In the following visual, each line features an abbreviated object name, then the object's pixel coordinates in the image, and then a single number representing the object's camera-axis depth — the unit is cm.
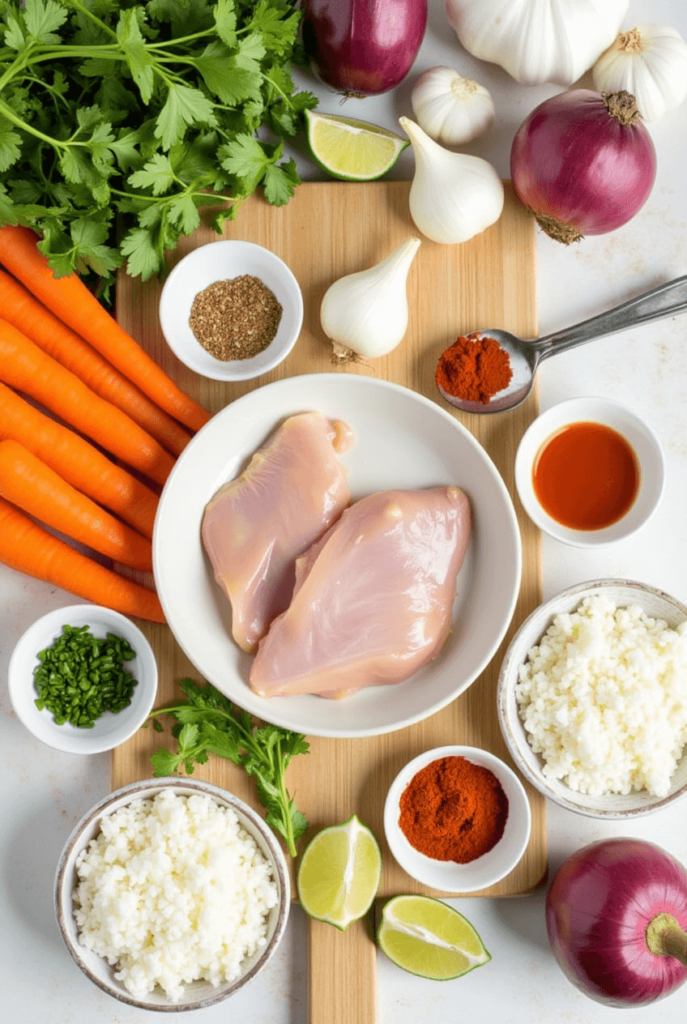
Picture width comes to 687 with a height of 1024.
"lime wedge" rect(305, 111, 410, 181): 99
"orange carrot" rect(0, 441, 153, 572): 97
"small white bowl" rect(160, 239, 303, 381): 98
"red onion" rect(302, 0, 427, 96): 96
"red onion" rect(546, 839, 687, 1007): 95
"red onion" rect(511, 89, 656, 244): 95
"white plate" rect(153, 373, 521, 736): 96
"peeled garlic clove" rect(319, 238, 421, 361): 97
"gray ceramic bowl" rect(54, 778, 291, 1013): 95
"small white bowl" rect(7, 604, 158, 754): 97
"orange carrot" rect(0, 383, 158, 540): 98
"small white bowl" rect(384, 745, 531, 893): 97
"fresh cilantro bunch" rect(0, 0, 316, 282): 91
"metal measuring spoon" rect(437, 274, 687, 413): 99
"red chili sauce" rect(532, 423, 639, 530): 100
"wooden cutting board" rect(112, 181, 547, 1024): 100
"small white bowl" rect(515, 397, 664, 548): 99
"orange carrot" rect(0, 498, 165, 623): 99
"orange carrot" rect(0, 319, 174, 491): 98
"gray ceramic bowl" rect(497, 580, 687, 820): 97
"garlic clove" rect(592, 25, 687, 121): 99
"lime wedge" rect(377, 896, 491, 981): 98
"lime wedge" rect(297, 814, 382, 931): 97
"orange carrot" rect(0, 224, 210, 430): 98
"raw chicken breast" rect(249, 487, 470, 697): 95
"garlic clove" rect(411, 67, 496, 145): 99
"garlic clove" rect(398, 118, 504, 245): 97
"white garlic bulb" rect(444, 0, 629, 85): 98
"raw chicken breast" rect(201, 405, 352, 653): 97
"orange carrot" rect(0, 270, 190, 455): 99
